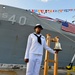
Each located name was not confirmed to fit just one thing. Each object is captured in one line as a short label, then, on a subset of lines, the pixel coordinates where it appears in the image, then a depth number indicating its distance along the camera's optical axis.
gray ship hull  9.52
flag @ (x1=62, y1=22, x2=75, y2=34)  11.98
